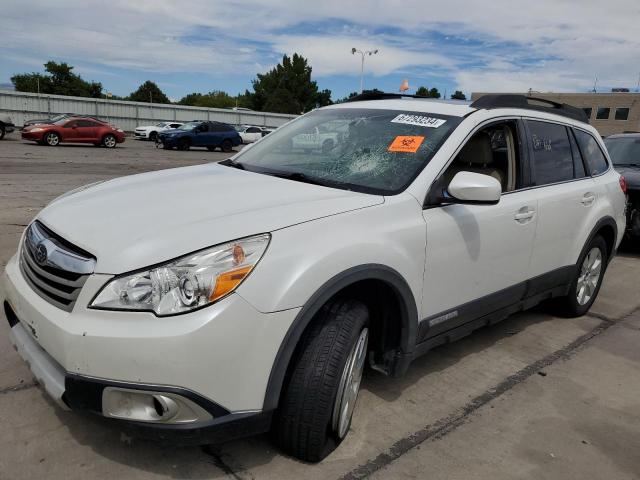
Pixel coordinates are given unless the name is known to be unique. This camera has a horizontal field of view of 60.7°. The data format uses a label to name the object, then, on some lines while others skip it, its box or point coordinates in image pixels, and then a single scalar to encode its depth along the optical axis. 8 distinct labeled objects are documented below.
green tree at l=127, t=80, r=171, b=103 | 96.44
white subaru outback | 2.07
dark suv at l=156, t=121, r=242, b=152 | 27.89
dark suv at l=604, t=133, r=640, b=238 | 7.23
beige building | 70.75
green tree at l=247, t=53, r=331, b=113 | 78.88
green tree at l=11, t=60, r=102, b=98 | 73.25
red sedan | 23.69
